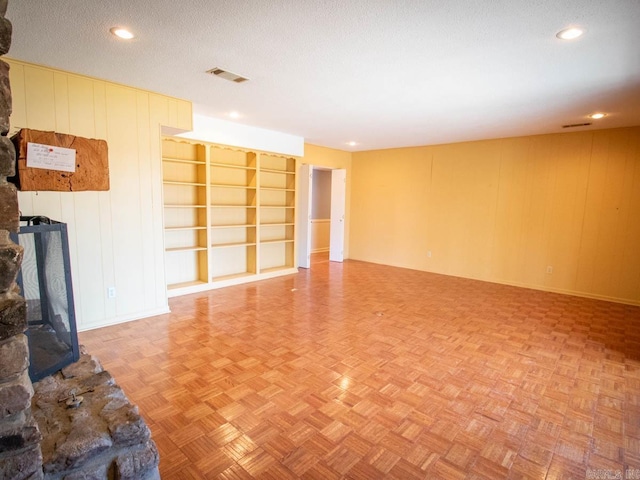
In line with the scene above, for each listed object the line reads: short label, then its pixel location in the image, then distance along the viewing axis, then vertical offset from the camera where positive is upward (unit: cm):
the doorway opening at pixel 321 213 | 650 -23
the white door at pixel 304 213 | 644 -19
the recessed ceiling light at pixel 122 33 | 225 +113
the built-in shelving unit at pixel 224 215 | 472 -21
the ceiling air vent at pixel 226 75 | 292 +113
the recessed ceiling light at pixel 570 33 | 209 +111
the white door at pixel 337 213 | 731 -20
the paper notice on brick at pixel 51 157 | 131 +16
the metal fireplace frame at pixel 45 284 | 151 -42
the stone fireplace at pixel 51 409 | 97 -85
